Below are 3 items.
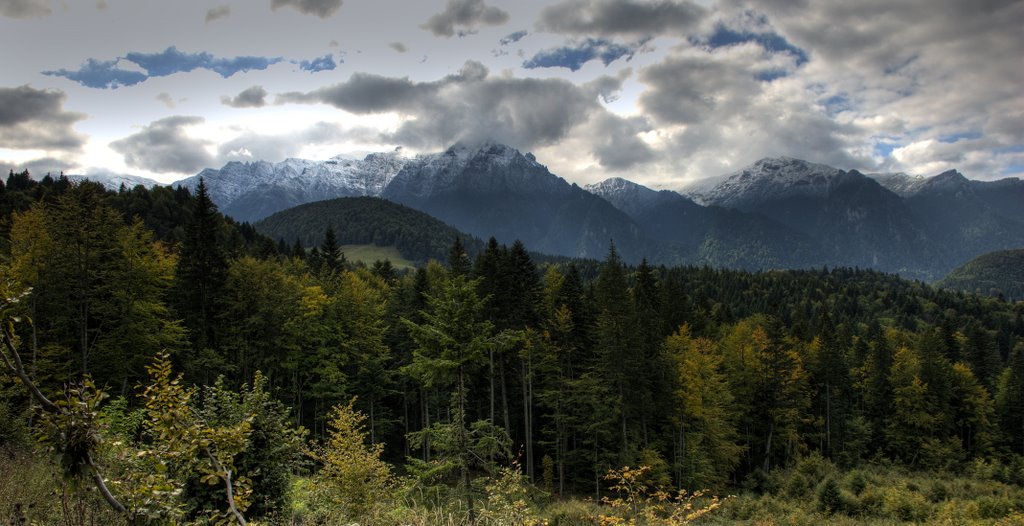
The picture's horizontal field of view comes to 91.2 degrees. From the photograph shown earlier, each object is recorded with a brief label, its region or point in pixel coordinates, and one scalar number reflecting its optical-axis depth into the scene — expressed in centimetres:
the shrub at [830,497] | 3284
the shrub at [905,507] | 3009
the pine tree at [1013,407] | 5850
